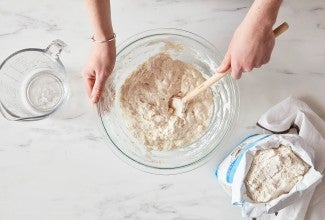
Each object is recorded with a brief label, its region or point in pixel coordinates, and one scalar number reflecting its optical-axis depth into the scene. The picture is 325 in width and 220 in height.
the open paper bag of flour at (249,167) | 0.99
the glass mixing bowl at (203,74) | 1.06
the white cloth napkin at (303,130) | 1.08
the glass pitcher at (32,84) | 1.08
